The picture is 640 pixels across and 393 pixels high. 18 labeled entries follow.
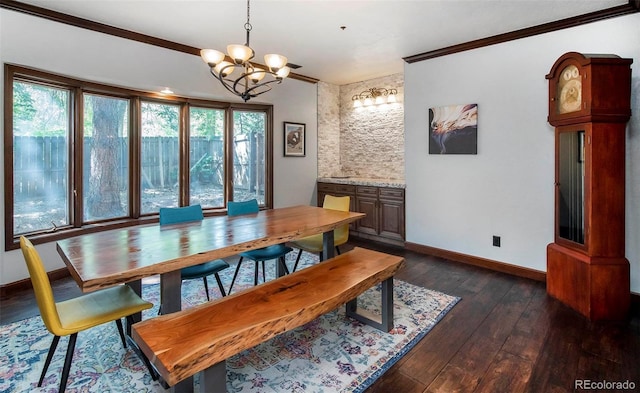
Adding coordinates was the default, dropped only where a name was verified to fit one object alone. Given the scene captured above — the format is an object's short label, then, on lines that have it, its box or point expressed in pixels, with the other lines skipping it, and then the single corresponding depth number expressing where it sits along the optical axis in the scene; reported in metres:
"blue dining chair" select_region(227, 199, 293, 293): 3.29
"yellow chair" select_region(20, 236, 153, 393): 1.77
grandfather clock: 2.80
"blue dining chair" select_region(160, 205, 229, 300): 2.77
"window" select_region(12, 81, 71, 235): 3.44
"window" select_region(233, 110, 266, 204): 5.29
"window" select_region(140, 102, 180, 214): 4.46
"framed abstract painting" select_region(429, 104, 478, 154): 4.19
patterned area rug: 2.03
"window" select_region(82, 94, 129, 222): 4.00
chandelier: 2.54
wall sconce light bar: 5.60
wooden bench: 1.51
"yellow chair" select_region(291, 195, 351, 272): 3.59
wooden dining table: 1.78
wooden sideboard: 5.07
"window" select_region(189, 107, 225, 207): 4.88
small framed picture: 5.64
